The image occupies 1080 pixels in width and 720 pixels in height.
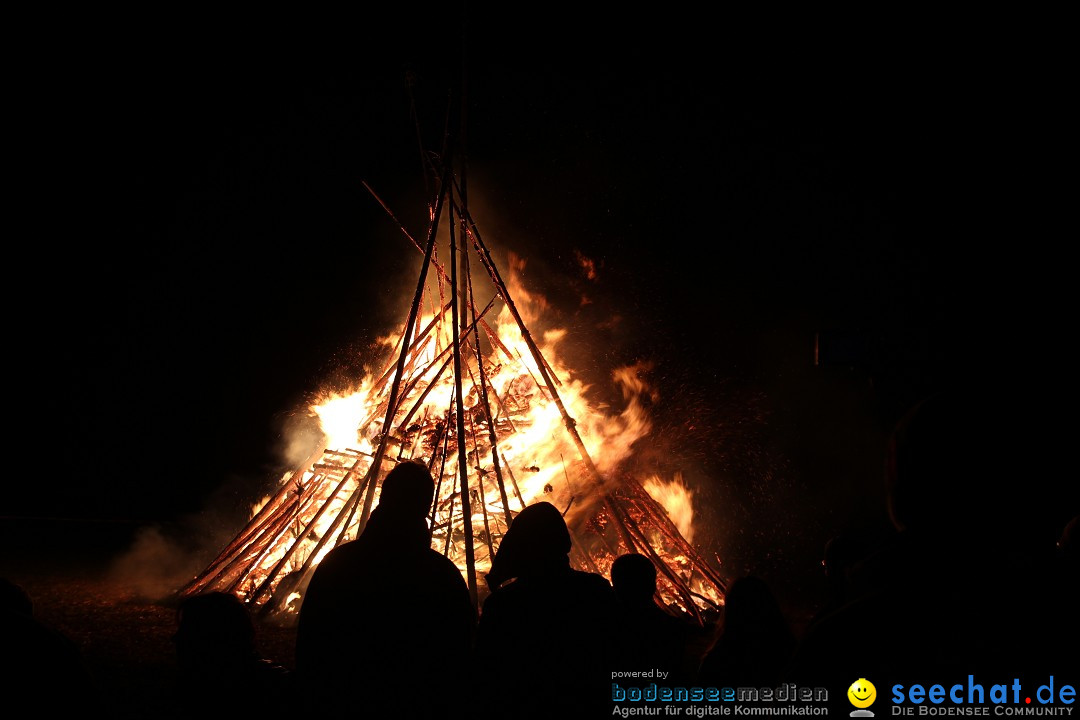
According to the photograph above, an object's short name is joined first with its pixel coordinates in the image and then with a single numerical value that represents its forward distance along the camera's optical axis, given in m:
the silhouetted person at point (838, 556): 3.10
